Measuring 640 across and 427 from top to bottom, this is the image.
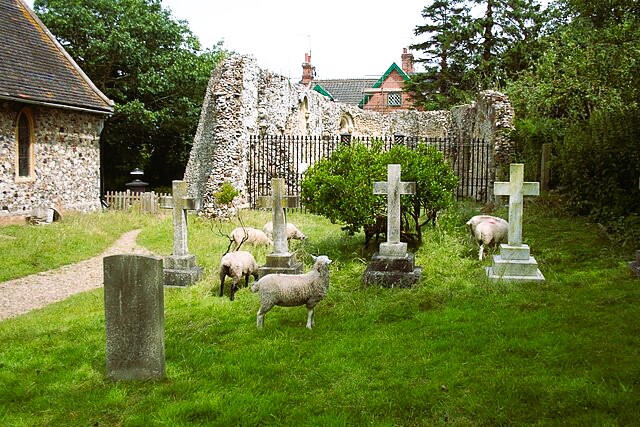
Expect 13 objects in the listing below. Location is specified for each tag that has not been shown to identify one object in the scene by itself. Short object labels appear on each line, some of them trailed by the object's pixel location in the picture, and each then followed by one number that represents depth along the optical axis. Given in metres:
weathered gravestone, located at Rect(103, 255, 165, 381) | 5.34
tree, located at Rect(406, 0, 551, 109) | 33.38
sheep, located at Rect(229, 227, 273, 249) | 11.55
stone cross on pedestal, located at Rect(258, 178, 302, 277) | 9.06
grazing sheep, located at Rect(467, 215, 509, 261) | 10.20
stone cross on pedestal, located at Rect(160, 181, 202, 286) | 9.43
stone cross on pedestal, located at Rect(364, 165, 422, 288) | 8.66
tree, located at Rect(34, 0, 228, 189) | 25.86
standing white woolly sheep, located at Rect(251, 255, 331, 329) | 6.73
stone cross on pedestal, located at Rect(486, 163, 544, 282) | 8.42
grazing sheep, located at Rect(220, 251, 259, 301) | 8.73
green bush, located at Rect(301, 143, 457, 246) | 10.41
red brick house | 49.06
